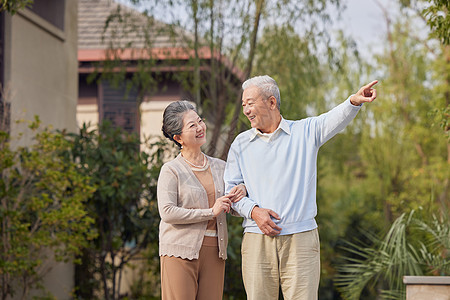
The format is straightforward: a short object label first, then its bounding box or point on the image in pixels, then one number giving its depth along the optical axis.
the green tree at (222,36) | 8.69
